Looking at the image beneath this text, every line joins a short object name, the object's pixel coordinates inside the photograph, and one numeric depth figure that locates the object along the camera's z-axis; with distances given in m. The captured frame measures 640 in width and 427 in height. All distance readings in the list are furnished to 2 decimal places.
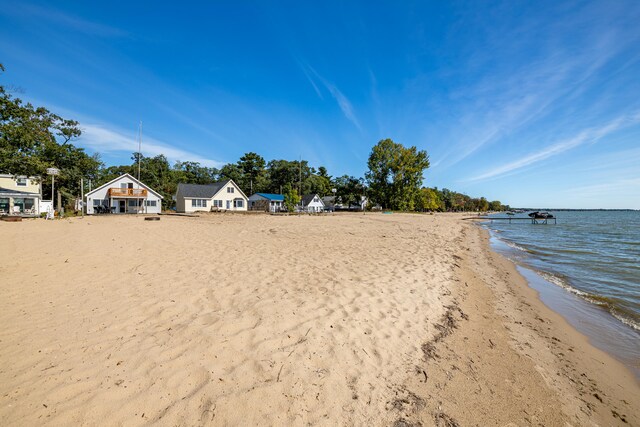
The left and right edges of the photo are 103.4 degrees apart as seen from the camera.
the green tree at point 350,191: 73.12
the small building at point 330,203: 74.94
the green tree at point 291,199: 46.63
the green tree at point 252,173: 73.62
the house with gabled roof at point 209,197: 43.84
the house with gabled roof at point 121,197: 36.06
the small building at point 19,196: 30.90
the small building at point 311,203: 62.59
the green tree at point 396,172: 64.19
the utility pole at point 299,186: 68.94
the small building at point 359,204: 75.64
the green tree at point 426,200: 90.68
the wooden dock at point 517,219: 55.28
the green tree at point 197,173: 73.12
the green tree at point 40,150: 23.06
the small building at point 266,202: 55.94
